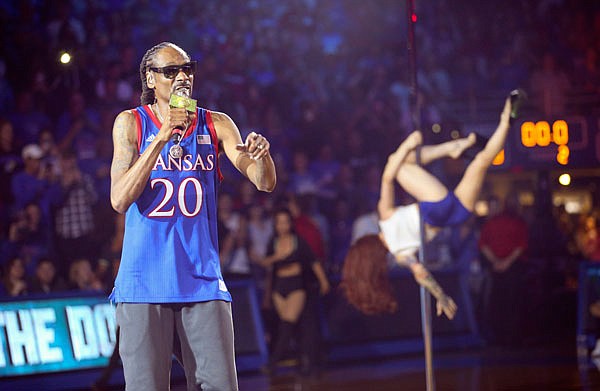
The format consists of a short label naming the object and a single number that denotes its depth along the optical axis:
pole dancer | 9.78
